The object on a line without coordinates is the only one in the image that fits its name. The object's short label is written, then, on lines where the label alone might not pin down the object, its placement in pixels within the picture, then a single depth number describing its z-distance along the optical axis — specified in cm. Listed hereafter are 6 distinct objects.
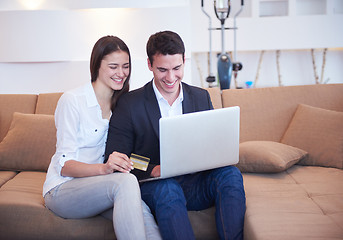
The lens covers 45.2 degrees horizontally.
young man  170
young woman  160
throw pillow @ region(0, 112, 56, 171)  244
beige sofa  168
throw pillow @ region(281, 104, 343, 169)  228
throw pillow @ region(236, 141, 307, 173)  215
